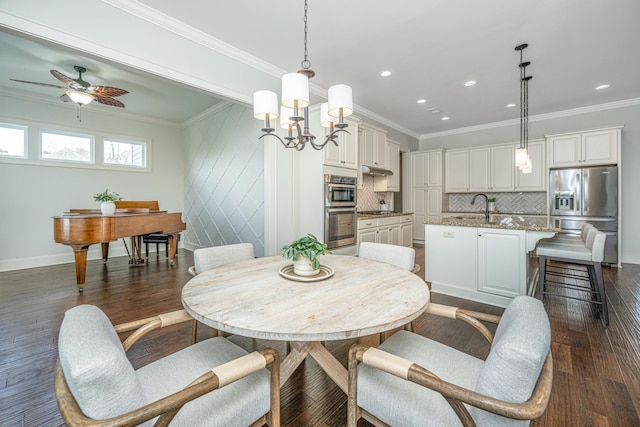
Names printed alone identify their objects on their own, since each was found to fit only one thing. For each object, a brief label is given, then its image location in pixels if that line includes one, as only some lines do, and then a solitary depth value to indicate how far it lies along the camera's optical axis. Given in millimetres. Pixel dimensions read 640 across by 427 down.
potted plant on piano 3814
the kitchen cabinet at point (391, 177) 5691
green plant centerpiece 1492
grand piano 3158
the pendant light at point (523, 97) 3164
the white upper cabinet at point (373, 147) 4891
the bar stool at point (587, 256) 2412
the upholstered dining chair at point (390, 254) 1949
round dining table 970
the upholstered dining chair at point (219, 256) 1877
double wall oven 3674
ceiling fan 3416
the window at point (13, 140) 4289
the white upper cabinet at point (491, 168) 5602
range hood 4749
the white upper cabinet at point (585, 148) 4430
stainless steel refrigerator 4375
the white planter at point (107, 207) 3838
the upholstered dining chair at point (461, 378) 738
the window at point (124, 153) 5363
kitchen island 2734
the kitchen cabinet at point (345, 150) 3688
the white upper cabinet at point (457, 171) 6180
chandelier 1631
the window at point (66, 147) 4672
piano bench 4727
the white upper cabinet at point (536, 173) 5176
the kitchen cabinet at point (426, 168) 6387
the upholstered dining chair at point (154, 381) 672
